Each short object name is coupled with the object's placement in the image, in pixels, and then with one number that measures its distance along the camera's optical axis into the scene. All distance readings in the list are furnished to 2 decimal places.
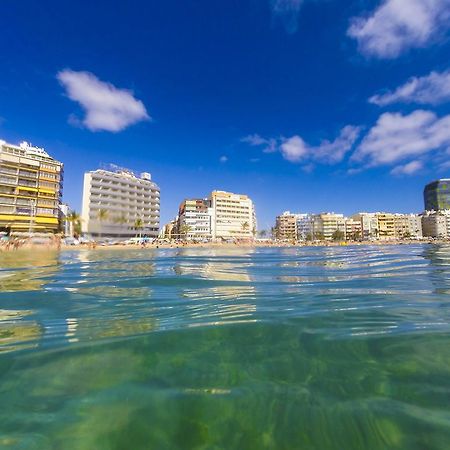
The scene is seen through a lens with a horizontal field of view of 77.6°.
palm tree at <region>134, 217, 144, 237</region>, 77.38
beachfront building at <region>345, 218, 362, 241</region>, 150.55
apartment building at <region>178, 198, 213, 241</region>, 113.00
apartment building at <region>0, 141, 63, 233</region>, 55.59
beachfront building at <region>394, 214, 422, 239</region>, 155.38
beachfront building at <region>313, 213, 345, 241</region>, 152.24
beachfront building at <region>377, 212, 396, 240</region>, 155.25
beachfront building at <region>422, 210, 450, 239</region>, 153.50
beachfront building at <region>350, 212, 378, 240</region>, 151.38
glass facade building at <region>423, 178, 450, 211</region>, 171.38
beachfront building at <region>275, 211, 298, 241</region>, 163.12
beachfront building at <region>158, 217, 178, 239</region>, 111.83
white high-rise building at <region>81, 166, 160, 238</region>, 77.19
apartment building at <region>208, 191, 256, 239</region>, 118.81
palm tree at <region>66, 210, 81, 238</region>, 64.56
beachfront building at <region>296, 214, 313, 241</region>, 159.00
